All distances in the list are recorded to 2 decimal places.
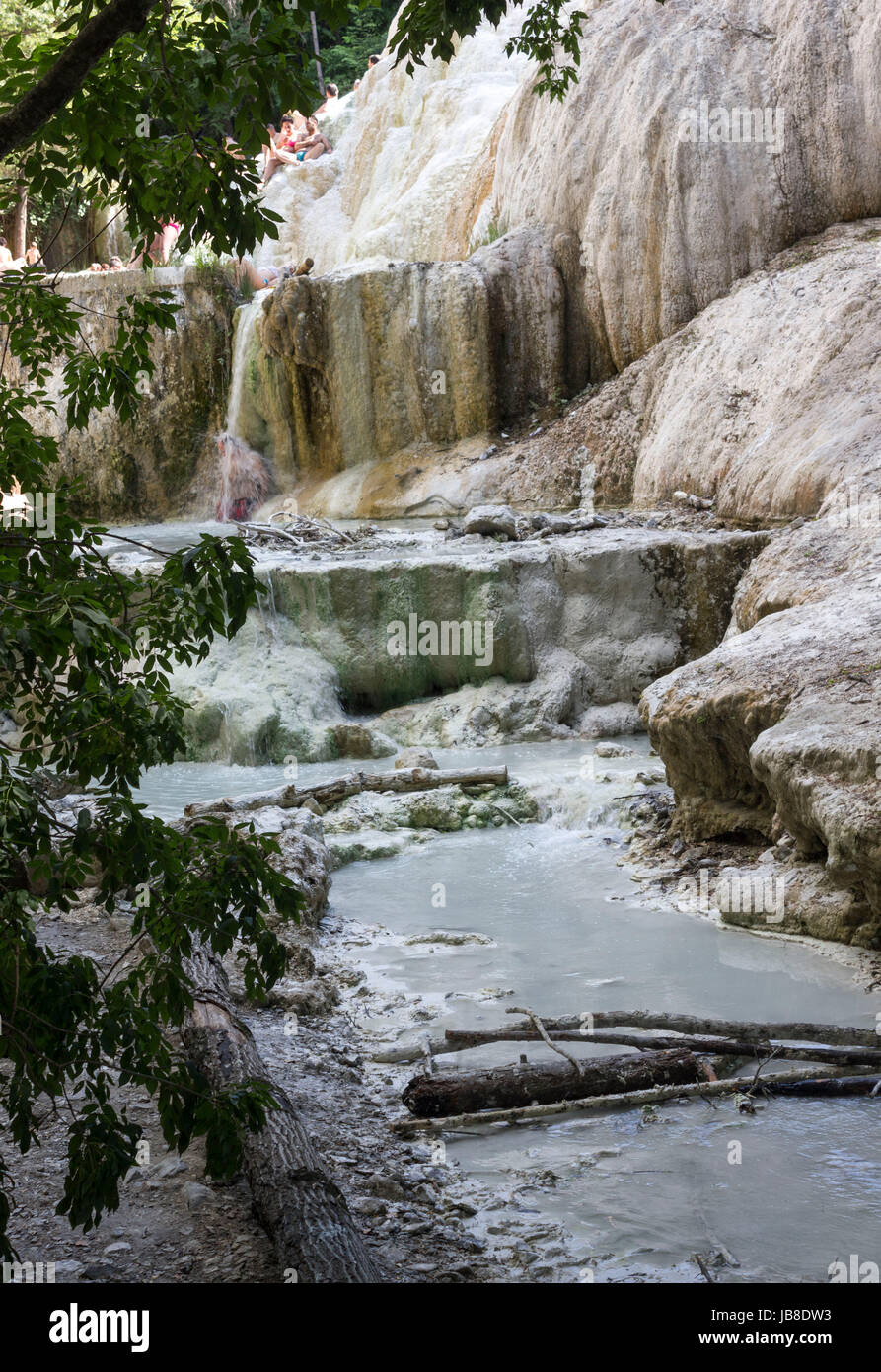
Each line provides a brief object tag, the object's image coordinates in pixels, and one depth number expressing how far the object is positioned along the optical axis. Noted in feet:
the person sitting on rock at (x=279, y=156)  83.82
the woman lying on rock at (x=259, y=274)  69.72
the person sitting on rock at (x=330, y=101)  94.12
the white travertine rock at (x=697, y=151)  46.19
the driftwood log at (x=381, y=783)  28.72
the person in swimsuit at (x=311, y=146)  84.12
